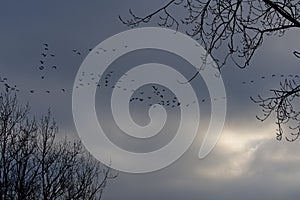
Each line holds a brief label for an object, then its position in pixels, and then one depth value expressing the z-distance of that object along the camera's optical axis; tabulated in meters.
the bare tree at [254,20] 11.58
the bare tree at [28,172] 39.70
